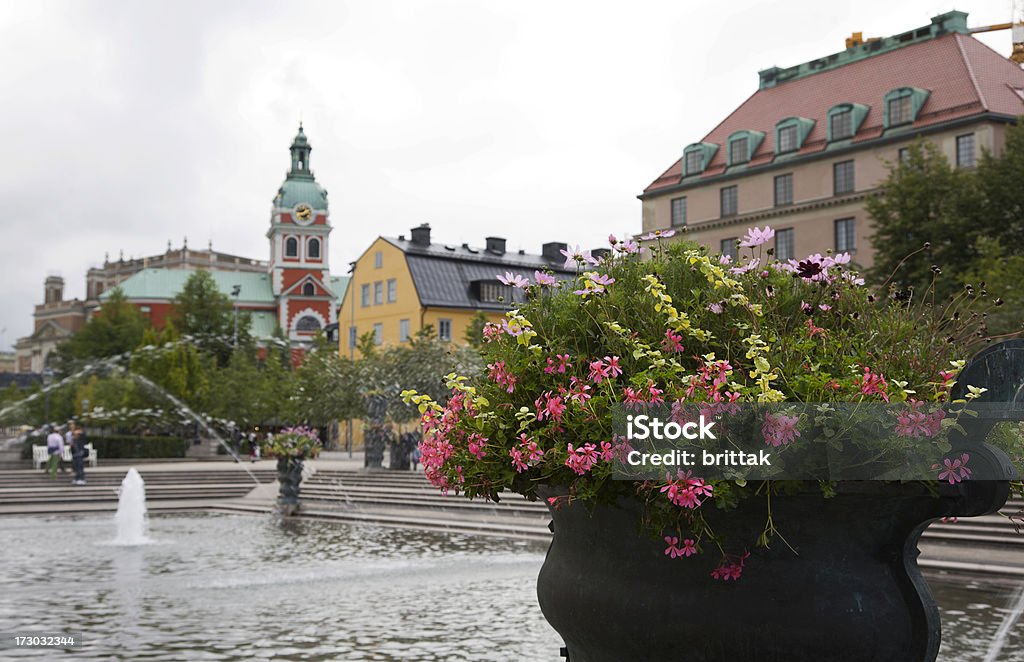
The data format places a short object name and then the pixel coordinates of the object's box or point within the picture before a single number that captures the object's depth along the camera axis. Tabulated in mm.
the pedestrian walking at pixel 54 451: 29766
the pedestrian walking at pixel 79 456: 28906
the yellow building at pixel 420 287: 62719
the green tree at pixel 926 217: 35906
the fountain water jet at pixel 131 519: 18606
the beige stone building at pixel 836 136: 42906
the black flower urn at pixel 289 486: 23547
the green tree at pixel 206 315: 91562
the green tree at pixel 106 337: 90188
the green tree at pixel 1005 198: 36250
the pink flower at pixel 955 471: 3129
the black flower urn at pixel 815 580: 3242
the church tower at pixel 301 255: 108875
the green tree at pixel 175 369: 53500
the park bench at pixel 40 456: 35594
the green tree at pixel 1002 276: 23208
